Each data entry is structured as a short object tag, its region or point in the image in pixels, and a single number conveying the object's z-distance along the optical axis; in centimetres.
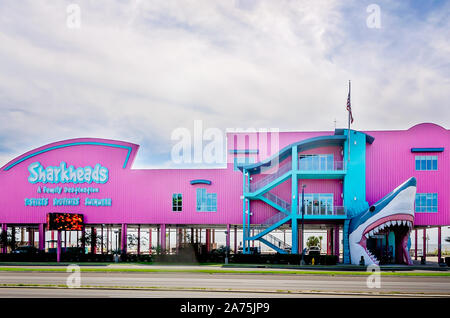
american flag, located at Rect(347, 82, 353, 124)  4516
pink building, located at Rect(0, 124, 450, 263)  4884
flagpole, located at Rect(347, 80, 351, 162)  4766
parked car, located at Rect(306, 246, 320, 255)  4699
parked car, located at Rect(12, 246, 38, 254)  5158
